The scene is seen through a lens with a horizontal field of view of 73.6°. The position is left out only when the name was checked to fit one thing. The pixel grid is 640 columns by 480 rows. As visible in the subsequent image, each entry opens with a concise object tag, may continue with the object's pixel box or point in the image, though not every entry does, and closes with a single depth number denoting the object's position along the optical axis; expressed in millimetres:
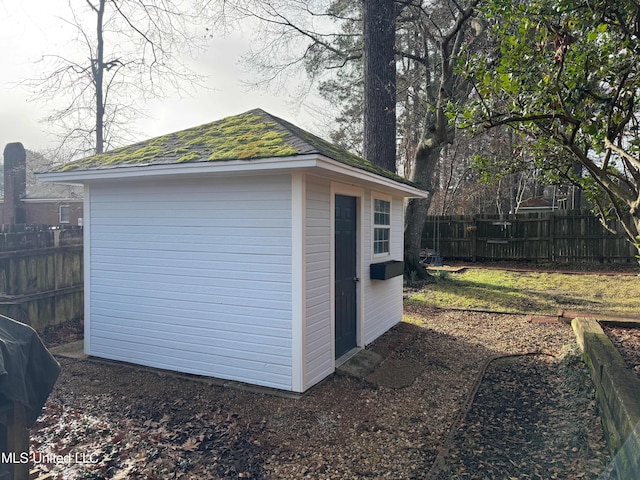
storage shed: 4539
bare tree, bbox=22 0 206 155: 12164
